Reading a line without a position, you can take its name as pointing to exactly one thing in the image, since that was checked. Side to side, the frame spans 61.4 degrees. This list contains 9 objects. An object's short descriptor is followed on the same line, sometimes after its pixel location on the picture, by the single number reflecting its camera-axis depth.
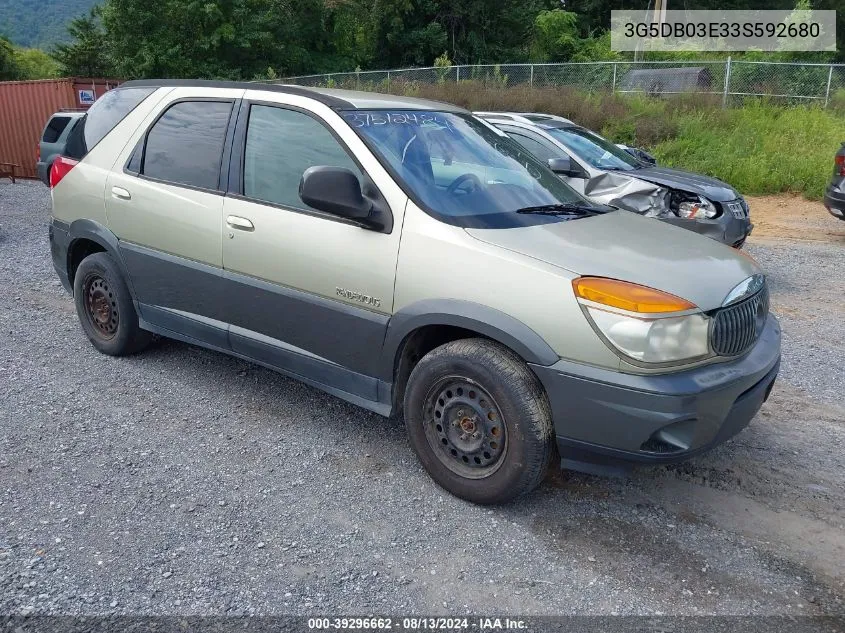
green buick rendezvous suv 2.93
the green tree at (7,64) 40.88
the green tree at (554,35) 33.00
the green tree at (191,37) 28.64
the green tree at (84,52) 36.28
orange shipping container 17.28
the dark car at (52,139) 8.99
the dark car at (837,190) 9.10
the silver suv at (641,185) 6.89
